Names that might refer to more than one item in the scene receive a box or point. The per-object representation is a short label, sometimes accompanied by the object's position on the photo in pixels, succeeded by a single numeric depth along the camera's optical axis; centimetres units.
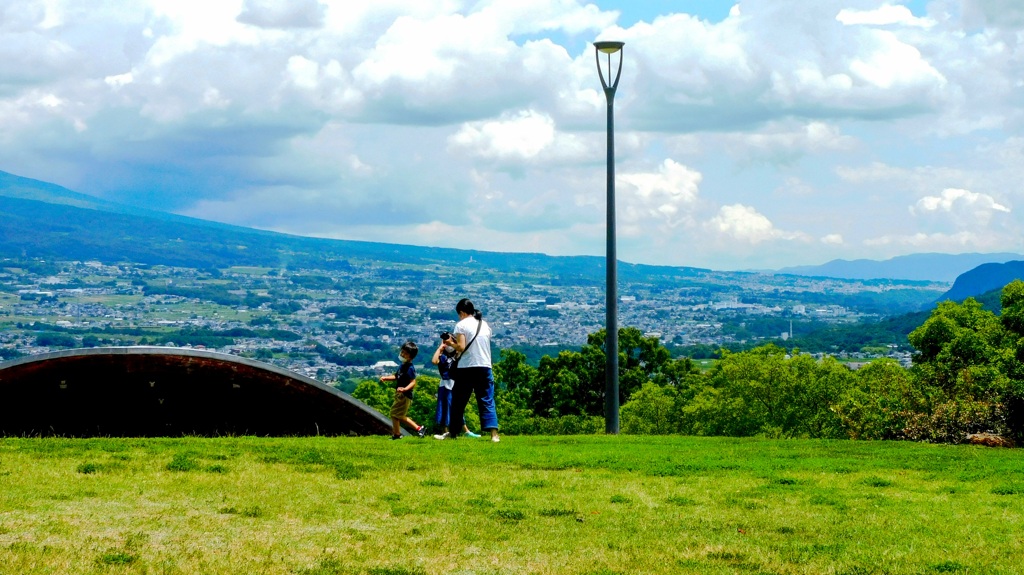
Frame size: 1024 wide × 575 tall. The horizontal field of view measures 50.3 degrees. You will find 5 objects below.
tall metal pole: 2088
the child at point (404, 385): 1723
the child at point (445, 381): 1714
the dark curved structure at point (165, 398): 1762
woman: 1662
